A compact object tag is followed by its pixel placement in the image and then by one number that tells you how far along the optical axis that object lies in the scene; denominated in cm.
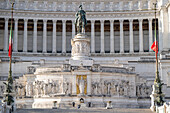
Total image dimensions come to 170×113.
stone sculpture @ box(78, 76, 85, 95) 5934
